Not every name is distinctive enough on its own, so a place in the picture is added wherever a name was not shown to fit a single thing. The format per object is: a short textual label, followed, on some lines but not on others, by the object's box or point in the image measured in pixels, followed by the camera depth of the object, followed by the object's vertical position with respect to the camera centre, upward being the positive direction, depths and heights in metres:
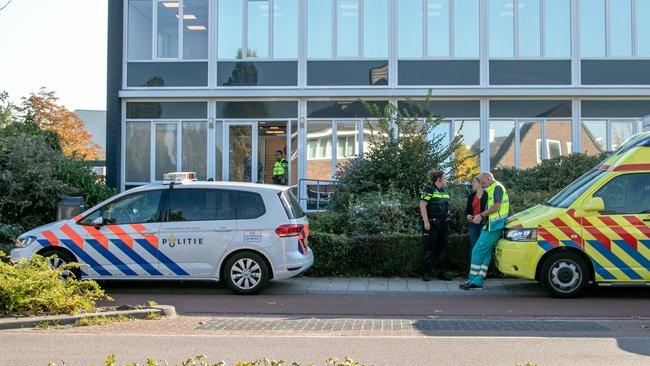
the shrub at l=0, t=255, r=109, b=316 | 8.59 -1.15
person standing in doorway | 21.75 +0.93
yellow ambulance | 10.43 -0.53
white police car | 11.05 -0.64
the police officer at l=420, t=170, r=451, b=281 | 12.34 -0.37
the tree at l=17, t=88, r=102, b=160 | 36.50 +4.32
